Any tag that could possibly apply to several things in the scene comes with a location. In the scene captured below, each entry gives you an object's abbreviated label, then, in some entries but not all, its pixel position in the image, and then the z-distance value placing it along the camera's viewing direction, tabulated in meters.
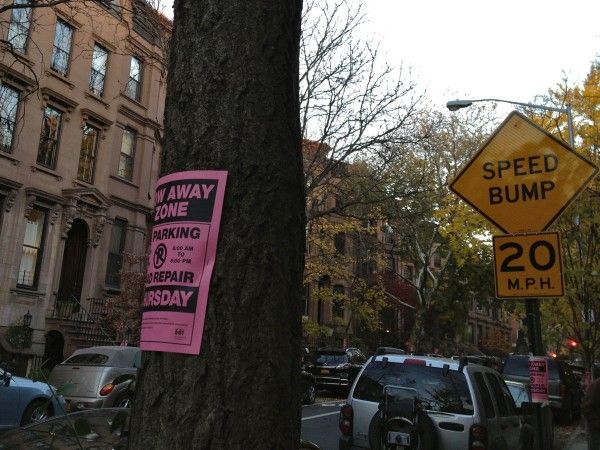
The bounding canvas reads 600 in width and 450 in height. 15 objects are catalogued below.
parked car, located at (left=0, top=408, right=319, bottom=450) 3.31
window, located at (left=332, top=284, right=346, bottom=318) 38.94
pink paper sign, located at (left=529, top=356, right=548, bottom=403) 5.43
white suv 6.77
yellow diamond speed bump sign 5.58
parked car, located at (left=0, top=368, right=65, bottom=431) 9.97
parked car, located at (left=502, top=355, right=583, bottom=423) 17.61
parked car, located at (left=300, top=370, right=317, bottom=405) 19.09
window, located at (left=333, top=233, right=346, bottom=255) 37.63
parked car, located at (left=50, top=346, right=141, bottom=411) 11.95
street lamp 14.28
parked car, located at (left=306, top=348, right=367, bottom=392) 22.92
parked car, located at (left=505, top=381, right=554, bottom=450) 5.16
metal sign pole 5.33
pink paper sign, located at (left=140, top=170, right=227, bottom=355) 1.98
